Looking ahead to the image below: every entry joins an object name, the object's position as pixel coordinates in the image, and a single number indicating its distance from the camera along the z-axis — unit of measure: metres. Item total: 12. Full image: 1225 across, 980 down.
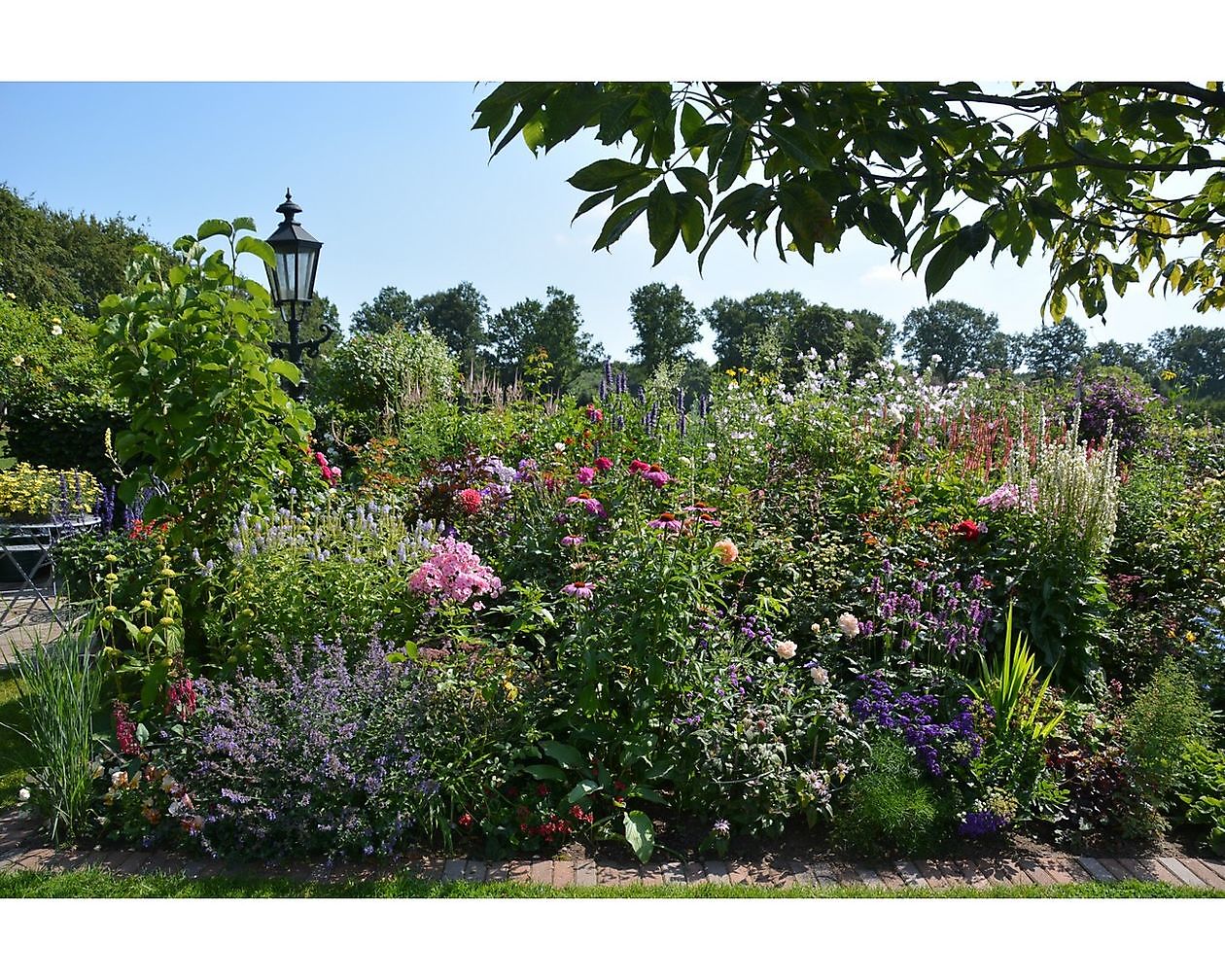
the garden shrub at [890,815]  2.99
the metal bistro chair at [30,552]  5.01
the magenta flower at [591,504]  3.68
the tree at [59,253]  20.67
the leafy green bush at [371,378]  9.73
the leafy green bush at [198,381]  3.65
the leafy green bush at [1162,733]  3.18
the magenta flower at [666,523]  3.31
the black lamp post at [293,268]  6.34
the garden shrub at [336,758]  2.86
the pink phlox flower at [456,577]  3.37
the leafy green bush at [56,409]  8.60
